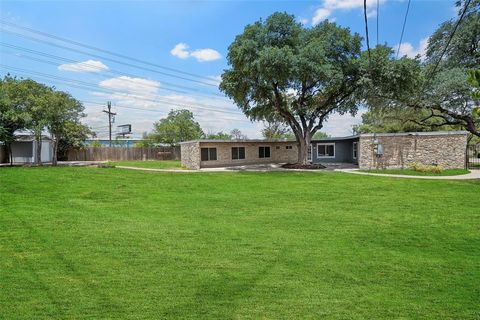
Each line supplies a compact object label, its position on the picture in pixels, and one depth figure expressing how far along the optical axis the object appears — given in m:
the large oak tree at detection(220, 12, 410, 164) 19.06
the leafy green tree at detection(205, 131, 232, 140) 40.31
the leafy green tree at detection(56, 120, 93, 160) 32.75
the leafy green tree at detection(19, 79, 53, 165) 24.02
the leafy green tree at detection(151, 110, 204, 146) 38.41
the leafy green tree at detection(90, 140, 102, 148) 36.62
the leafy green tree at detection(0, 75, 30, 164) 23.20
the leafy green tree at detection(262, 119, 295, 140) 41.44
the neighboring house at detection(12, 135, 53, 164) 31.97
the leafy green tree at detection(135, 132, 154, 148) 38.22
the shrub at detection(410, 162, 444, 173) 19.20
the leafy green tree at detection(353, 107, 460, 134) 24.75
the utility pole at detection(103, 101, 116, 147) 39.94
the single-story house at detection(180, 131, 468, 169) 20.59
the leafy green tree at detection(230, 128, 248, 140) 49.72
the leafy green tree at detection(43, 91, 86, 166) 24.44
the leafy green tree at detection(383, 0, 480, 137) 21.55
